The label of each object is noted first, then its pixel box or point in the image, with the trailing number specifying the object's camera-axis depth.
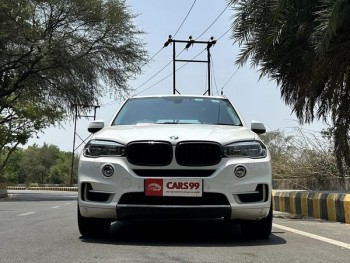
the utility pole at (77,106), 26.16
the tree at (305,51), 10.77
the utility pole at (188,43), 34.38
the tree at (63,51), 22.58
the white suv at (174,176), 5.70
